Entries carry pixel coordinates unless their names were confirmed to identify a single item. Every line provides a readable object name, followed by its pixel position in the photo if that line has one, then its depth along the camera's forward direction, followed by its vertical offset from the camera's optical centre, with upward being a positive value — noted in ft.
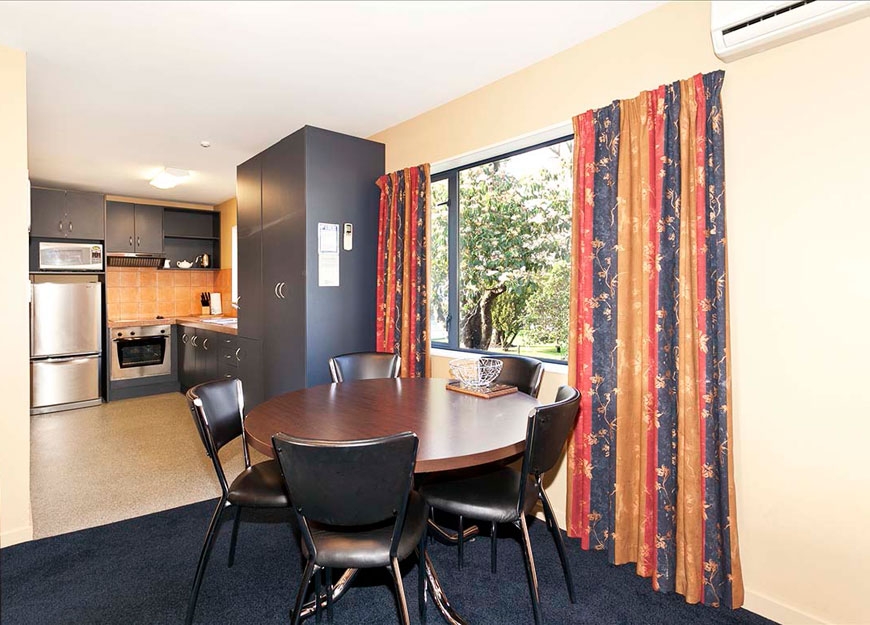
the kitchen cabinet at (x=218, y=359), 13.52 -1.60
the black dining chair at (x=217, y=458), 6.09 -1.88
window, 9.34 +1.21
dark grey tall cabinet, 11.40 +1.45
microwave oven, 17.10 +2.01
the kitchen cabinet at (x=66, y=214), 16.88 +3.51
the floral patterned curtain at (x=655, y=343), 6.30 -0.49
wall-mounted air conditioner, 5.11 +3.16
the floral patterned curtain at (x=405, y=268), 11.01 +1.00
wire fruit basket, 7.85 -1.02
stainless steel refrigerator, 16.39 -1.19
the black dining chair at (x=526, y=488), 5.51 -2.37
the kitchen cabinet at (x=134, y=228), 18.72 +3.32
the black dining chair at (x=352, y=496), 4.43 -1.79
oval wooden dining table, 5.15 -1.41
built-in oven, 18.29 -1.60
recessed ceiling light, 15.61 +4.39
